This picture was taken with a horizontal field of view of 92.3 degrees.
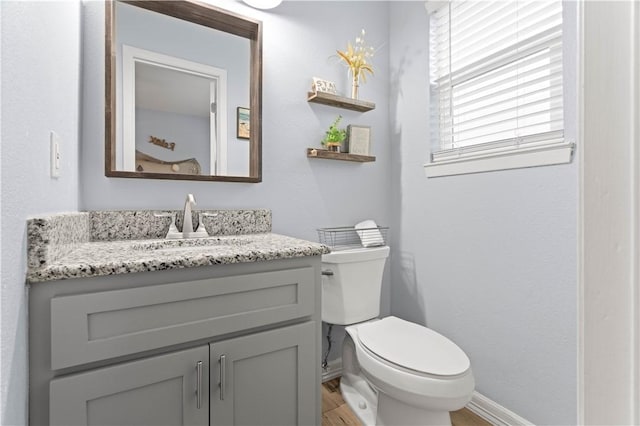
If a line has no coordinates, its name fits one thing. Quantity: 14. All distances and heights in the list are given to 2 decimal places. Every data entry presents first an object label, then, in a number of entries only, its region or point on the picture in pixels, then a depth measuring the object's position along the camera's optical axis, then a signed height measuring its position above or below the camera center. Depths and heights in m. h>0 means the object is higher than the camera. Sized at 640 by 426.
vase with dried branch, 1.74 +0.87
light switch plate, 0.79 +0.16
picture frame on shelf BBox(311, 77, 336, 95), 1.65 +0.69
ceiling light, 1.49 +1.02
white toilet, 1.05 -0.54
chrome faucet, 1.28 -0.03
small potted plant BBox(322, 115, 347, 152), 1.69 +0.41
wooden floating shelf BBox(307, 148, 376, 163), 1.63 +0.31
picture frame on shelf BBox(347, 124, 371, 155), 1.76 +0.43
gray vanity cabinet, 0.70 -0.36
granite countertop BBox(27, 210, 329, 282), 0.68 -0.11
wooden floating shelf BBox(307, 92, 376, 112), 1.63 +0.61
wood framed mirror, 1.25 +0.53
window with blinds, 1.25 +0.64
